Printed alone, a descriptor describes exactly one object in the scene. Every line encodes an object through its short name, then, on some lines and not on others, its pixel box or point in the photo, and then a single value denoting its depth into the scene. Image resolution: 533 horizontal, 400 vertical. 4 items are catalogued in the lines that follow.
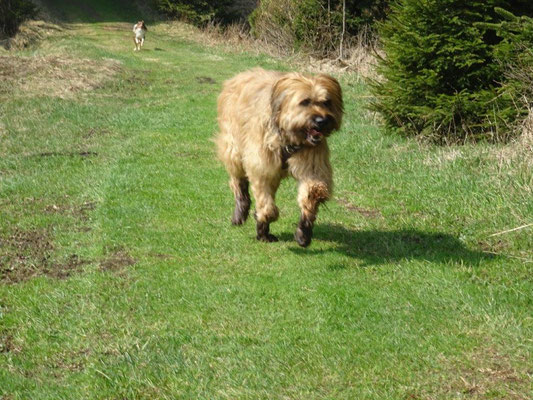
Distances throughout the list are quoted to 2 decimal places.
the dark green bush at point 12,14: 30.89
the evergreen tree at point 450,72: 10.71
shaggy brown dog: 6.60
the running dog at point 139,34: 31.58
